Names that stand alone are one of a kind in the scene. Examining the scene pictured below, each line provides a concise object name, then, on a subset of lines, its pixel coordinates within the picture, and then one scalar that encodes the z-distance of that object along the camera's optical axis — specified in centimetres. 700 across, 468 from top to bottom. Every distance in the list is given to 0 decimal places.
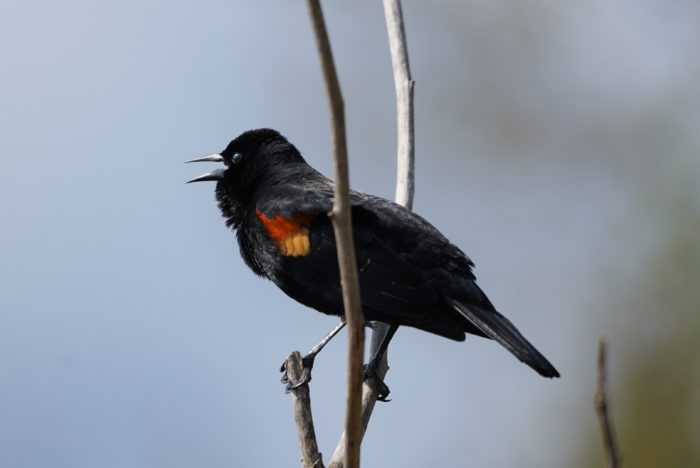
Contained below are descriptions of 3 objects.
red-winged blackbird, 721
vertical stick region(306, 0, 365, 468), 377
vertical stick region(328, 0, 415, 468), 754
